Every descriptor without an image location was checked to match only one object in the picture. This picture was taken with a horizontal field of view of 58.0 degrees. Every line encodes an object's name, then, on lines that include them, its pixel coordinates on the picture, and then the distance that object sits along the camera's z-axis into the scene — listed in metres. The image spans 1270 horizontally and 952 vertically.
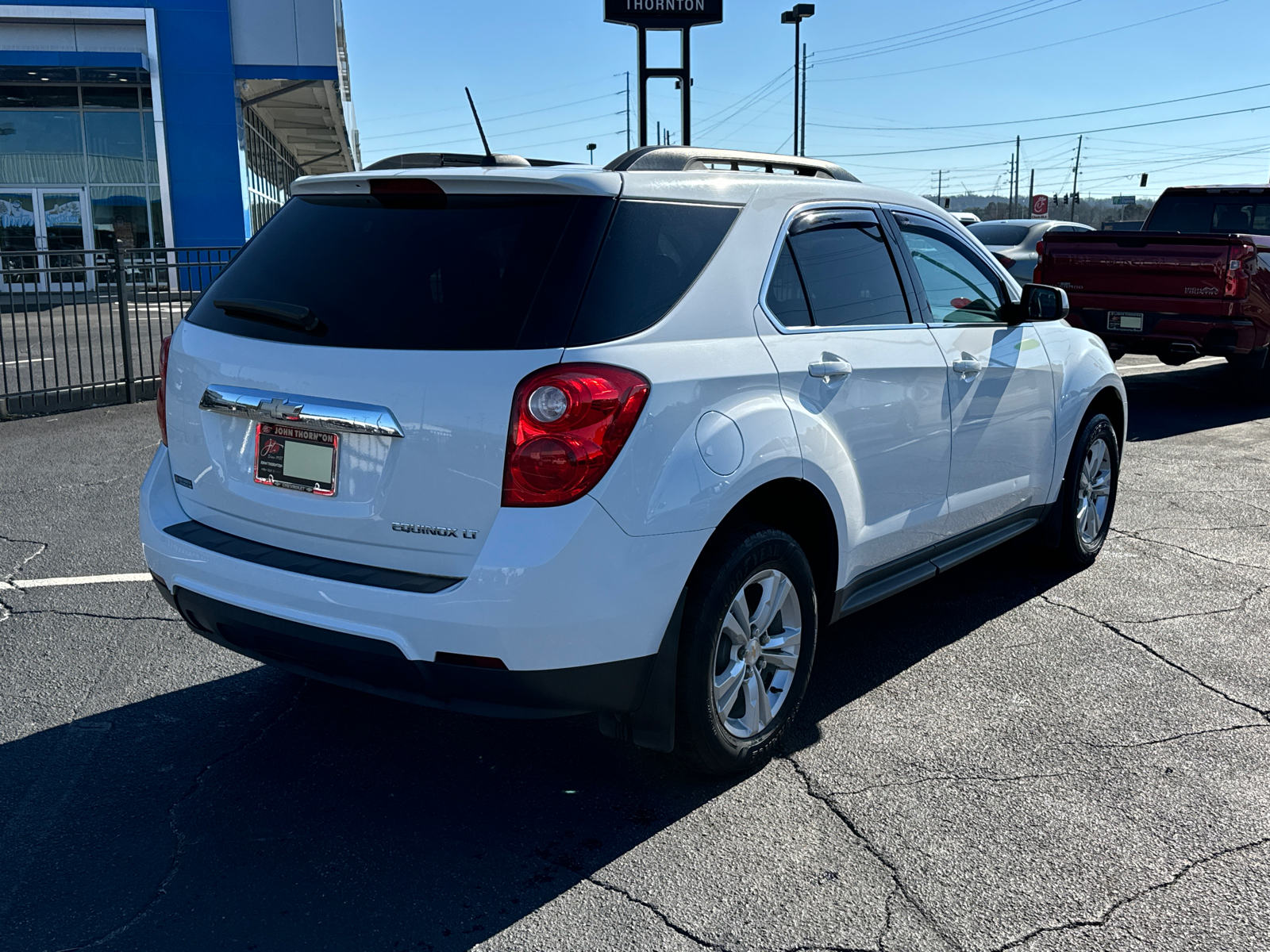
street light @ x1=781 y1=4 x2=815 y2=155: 34.94
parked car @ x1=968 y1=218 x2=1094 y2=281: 18.11
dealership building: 25.03
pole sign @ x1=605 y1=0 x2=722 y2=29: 14.26
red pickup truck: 10.38
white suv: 2.89
